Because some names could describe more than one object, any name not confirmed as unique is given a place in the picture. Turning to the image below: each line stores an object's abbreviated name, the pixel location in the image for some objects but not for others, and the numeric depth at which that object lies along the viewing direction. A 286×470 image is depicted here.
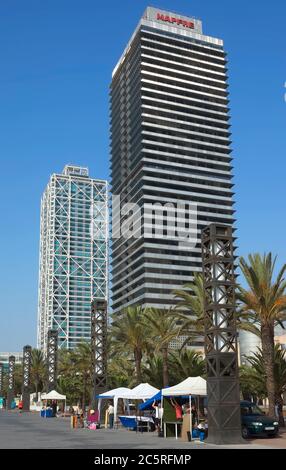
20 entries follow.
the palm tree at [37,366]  92.38
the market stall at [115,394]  35.28
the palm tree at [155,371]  51.09
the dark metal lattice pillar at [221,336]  22.27
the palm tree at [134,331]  48.69
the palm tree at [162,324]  44.28
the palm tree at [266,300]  30.44
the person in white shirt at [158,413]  27.67
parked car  25.59
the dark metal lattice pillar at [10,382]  87.66
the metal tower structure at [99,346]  42.03
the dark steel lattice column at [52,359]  65.12
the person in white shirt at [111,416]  36.44
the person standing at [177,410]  26.97
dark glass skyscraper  166.75
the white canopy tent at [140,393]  33.10
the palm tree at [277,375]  34.50
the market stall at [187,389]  26.44
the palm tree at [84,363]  65.50
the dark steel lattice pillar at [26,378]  73.50
